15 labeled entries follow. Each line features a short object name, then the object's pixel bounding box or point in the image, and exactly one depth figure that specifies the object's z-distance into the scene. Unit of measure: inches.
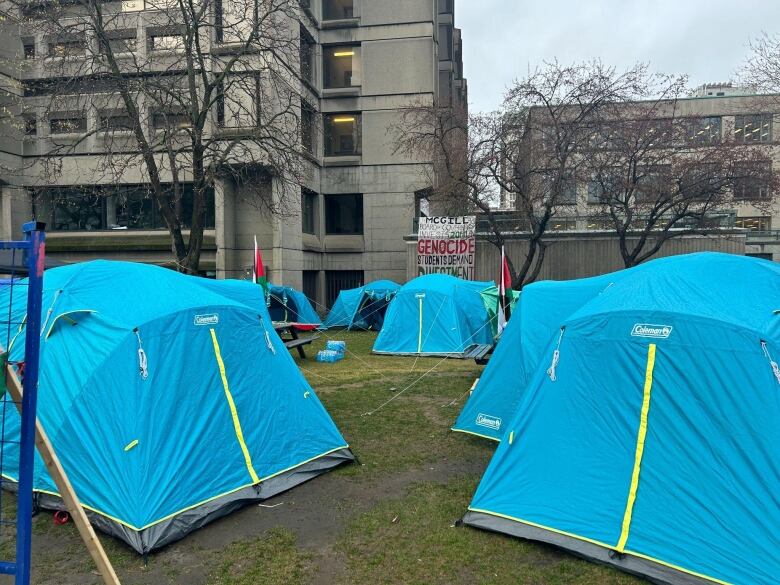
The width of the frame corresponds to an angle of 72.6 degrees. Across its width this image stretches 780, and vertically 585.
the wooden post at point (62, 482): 108.6
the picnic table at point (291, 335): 492.1
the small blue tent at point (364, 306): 831.1
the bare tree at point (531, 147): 750.5
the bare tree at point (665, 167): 756.6
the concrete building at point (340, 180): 940.0
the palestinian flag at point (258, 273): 576.1
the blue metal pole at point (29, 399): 101.2
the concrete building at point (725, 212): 781.3
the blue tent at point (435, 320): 583.5
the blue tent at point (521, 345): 256.8
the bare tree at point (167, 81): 548.4
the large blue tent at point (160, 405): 177.3
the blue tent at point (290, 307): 761.0
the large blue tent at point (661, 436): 146.7
